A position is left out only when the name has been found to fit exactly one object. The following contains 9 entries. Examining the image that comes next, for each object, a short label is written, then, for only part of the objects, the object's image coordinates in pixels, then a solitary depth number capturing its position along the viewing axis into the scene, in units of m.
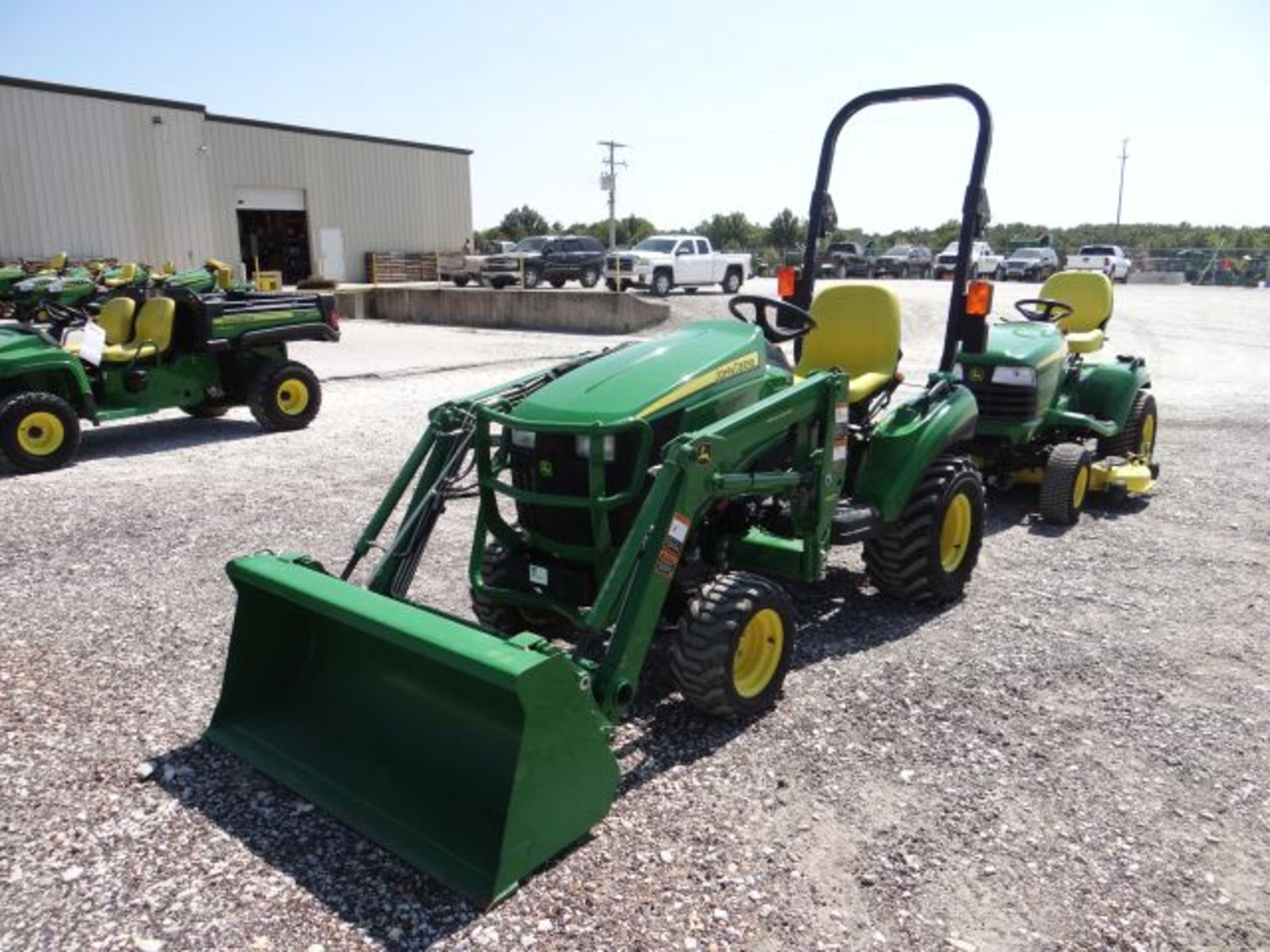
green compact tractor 2.79
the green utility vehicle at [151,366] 7.89
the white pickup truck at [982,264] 35.38
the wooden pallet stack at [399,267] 33.25
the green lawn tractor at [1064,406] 6.46
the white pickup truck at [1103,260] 36.66
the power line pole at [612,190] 41.97
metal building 24.33
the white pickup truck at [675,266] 24.66
